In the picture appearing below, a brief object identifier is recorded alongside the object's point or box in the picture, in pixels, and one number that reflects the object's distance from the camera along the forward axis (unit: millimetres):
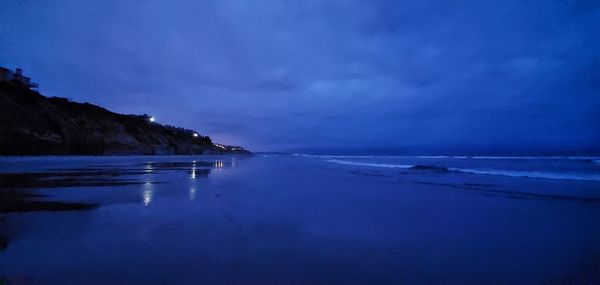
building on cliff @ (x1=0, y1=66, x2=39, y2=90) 35562
